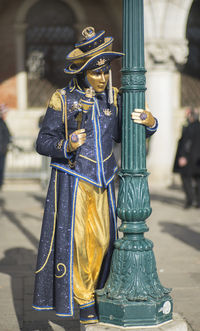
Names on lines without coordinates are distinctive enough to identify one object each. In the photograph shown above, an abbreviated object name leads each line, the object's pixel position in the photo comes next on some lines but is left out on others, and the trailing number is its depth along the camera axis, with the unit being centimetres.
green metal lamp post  386
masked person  413
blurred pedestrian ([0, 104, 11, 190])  1164
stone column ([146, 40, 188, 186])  1355
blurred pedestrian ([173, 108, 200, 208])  1091
